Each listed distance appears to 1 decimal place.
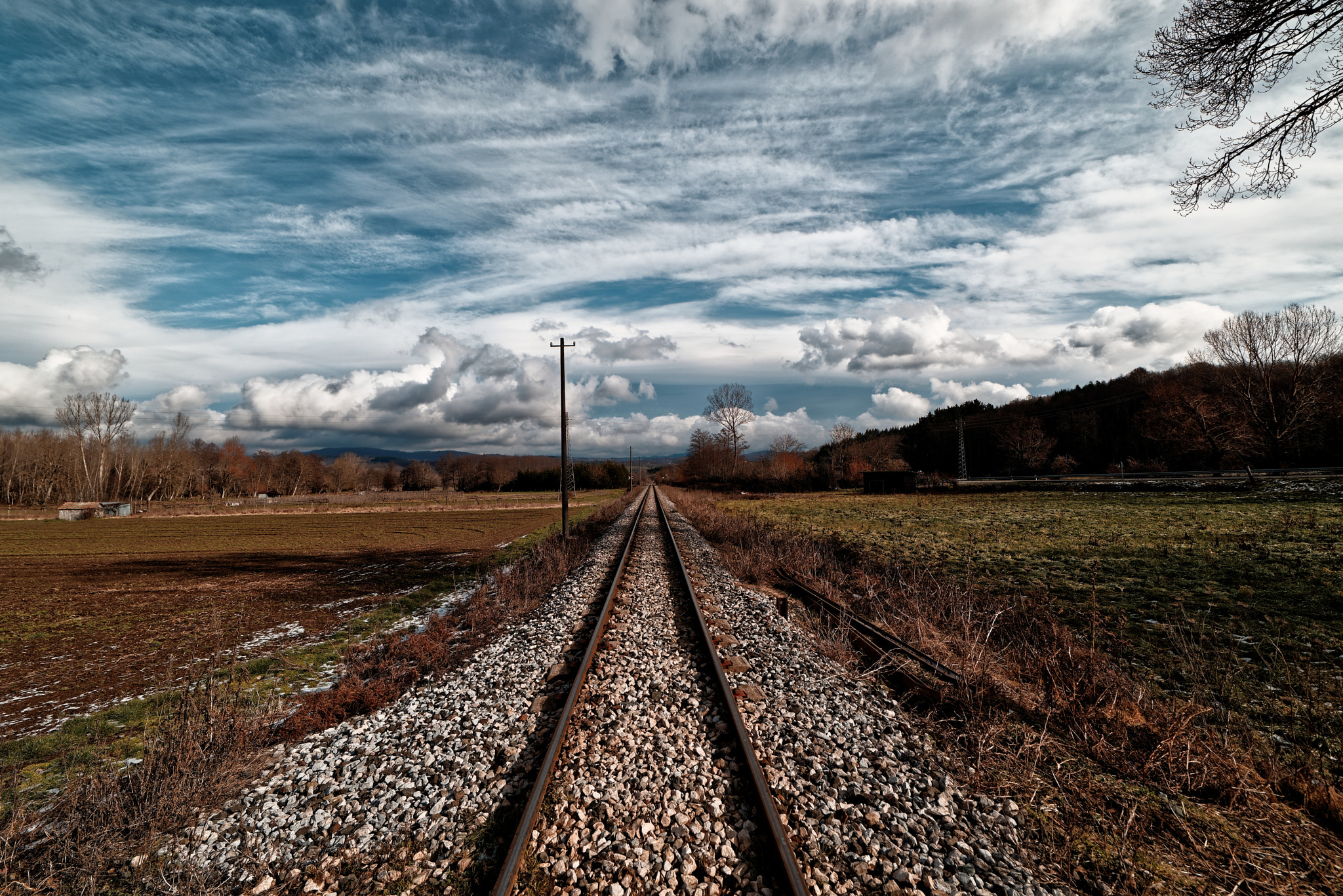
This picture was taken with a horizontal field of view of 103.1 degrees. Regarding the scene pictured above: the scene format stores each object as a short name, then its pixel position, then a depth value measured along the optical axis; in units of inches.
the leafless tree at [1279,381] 1321.4
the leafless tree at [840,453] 2464.3
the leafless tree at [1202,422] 1535.4
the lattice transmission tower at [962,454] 2439.7
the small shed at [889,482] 1876.2
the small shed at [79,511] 2085.4
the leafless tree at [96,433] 2696.9
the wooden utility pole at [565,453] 780.6
